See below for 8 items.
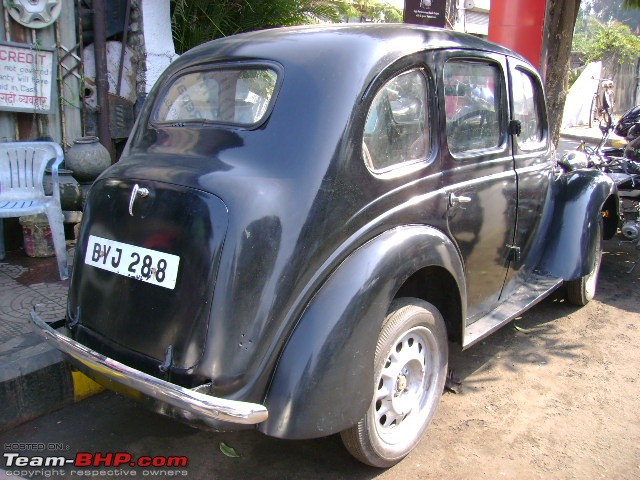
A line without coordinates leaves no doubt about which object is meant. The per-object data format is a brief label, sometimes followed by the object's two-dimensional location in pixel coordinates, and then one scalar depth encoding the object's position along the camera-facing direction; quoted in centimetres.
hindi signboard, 583
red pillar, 769
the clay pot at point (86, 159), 585
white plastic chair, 463
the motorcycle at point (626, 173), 534
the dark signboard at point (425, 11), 661
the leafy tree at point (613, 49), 2133
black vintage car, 228
